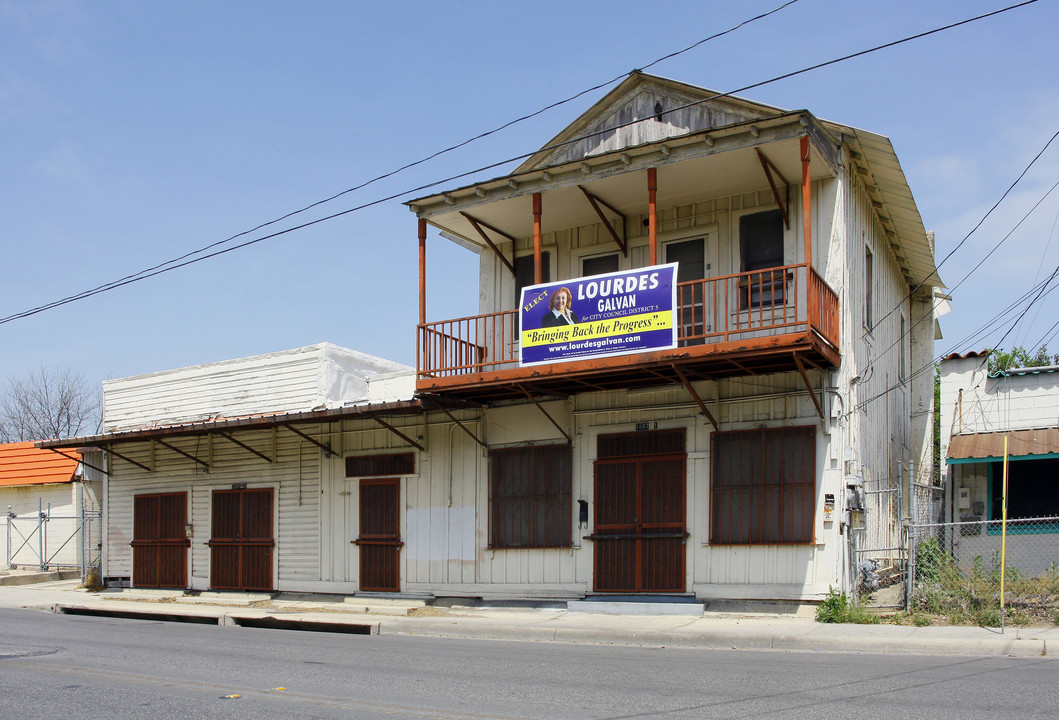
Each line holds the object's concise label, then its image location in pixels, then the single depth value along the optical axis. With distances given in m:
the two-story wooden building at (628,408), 14.42
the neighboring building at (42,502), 25.16
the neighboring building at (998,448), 16.98
